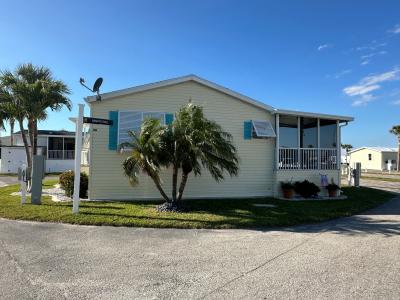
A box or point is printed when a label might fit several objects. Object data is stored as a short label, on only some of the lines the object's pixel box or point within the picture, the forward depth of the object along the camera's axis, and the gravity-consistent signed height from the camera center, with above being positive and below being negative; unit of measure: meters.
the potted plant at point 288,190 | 13.85 -0.89
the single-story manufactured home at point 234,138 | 12.17 +1.25
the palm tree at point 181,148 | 9.55 +0.56
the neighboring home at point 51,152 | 30.44 +1.24
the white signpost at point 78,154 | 9.12 +0.32
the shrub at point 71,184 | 12.59 -0.69
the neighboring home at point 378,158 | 53.47 +1.91
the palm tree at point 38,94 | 13.63 +2.95
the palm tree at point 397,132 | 49.73 +5.86
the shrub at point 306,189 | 14.06 -0.85
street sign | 9.55 +1.30
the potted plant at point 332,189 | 14.58 -0.87
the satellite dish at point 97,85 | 10.90 +2.67
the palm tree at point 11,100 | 13.74 +2.68
